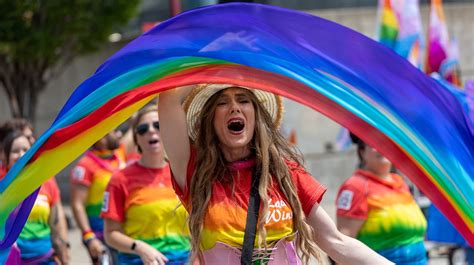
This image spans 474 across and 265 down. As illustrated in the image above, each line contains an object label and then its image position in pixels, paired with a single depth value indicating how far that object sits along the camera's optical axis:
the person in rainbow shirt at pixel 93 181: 17.79
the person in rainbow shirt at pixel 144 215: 13.27
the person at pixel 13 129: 15.06
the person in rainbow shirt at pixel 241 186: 8.62
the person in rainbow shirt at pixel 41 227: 14.57
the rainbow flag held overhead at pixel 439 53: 25.14
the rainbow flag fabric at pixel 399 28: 23.70
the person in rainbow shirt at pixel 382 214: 13.37
